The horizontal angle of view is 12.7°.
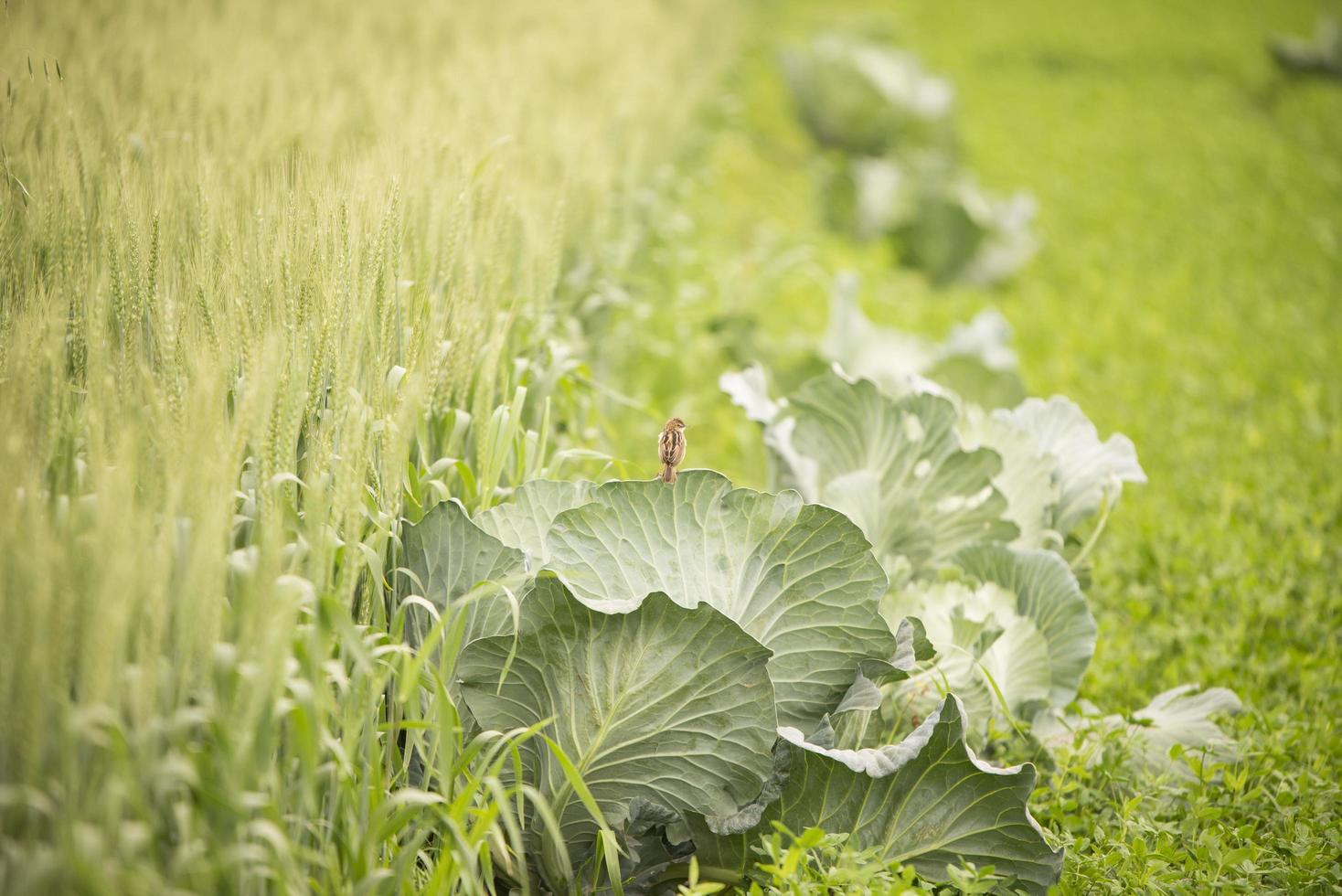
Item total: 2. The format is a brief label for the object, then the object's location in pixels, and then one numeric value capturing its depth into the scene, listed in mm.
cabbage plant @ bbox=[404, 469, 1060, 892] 8922
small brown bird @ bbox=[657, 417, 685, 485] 9106
